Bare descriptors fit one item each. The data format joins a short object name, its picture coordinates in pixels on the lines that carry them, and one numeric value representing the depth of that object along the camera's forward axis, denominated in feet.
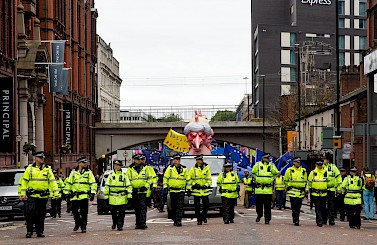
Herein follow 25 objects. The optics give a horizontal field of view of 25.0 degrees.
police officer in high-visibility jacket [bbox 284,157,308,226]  73.26
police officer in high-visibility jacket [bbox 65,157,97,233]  65.21
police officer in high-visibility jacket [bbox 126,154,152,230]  67.92
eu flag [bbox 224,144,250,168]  151.12
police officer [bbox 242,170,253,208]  112.02
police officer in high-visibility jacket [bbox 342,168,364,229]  72.33
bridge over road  250.16
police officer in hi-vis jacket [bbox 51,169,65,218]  95.25
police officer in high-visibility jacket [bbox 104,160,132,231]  65.72
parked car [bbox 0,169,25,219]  89.76
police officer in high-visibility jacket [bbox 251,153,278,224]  72.90
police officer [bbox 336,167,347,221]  83.76
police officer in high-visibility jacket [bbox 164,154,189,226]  72.08
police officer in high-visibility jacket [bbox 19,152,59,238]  62.18
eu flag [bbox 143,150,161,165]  182.71
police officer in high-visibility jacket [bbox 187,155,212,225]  74.02
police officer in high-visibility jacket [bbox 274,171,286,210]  111.24
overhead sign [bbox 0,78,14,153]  145.89
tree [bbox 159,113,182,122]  253.67
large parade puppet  142.72
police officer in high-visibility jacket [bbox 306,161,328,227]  72.95
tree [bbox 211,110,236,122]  270.98
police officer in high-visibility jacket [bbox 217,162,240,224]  73.51
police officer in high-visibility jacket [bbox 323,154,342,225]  73.67
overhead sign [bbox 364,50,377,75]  122.44
